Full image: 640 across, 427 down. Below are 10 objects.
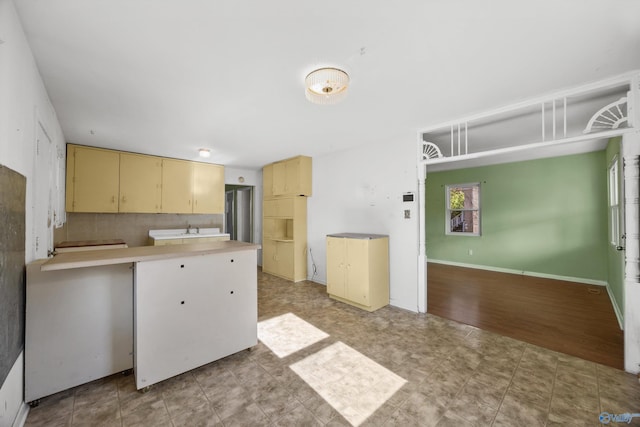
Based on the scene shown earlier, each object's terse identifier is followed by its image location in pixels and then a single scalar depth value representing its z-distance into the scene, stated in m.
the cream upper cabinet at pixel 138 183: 4.22
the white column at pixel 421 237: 3.54
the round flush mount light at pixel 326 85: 1.98
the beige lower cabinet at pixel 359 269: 3.59
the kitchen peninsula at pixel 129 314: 1.81
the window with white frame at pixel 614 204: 3.54
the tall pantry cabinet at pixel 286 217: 5.20
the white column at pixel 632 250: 2.14
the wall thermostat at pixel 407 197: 3.64
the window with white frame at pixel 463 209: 6.48
